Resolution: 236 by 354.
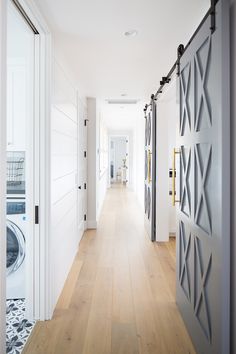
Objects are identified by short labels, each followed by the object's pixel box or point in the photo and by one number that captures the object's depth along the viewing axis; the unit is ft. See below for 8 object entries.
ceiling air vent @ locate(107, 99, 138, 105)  19.41
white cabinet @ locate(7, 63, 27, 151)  9.38
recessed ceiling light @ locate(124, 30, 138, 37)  8.66
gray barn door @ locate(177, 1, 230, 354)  5.34
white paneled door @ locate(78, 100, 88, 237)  15.70
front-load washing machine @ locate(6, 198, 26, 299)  9.17
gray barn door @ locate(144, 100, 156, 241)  16.26
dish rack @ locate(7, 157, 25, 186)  9.48
